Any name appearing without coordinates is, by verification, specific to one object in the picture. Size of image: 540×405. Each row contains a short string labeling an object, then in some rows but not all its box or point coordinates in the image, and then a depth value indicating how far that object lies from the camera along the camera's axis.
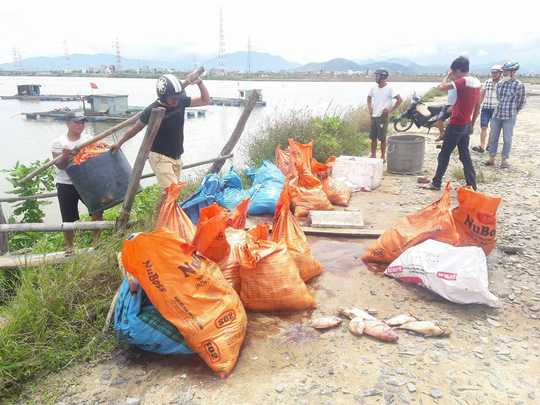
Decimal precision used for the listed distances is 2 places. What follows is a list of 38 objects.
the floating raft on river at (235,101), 34.16
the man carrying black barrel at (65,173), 3.49
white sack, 2.65
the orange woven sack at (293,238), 3.06
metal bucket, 6.54
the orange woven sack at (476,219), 3.06
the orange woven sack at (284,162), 5.33
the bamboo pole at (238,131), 5.11
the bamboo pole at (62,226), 3.30
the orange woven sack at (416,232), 3.13
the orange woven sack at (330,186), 5.17
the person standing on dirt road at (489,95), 7.32
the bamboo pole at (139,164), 3.12
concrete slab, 4.34
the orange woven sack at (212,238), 2.50
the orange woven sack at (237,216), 3.26
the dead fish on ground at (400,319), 2.55
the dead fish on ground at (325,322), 2.52
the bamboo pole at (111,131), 3.46
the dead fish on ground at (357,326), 2.46
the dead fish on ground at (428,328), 2.43
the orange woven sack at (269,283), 2.62
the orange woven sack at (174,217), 3.12
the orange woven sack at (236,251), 2.70
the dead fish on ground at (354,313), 2.59
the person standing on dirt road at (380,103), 6.39
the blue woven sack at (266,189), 4.49
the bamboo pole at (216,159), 5.32
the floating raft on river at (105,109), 24.33
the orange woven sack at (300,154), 5.00
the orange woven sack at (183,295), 2.16
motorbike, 11.11
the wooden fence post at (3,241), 3.81
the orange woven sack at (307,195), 4.77
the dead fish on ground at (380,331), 2.39
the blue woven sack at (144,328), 2.20
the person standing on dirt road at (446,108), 8.18
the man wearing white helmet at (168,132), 3.49
